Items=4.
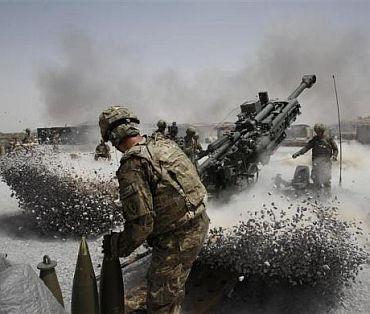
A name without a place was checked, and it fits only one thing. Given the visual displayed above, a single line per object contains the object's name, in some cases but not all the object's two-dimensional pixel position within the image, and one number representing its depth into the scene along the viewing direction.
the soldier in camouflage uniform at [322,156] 6.57
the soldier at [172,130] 9.00
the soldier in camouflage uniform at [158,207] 2.54
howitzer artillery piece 5.52
